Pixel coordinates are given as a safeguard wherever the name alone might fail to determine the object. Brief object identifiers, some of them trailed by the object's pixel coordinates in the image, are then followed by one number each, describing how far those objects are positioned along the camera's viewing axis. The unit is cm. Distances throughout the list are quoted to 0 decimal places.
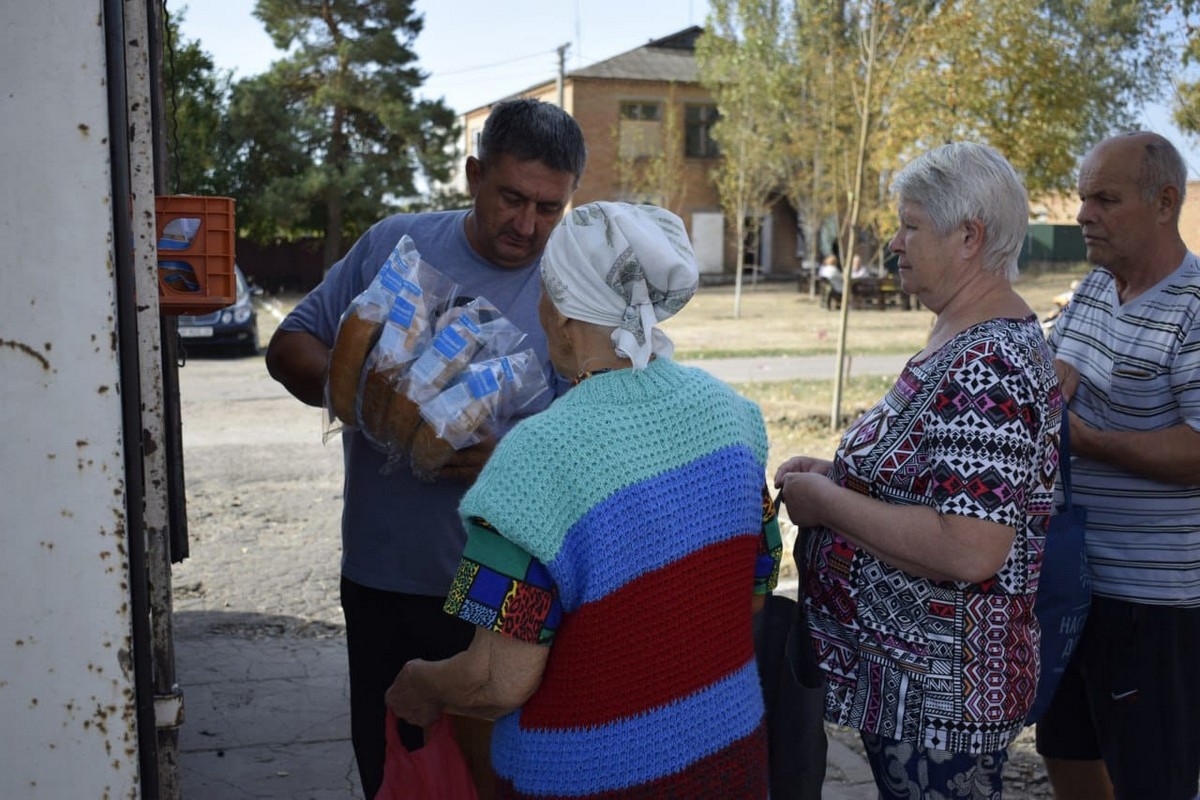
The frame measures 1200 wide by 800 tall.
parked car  1739
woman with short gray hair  218
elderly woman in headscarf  181
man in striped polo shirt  287
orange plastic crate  246
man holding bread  285
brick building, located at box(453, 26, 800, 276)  3847
